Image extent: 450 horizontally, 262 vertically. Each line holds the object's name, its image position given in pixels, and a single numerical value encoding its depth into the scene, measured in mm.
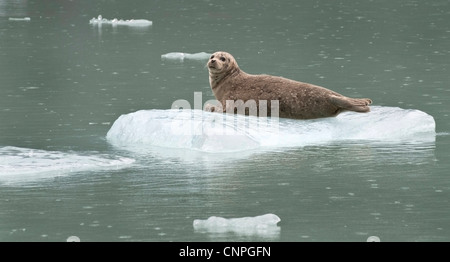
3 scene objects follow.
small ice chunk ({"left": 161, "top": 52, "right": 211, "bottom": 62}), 30047
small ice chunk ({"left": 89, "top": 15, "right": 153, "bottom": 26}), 40156
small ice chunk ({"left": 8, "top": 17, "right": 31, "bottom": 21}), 41844
